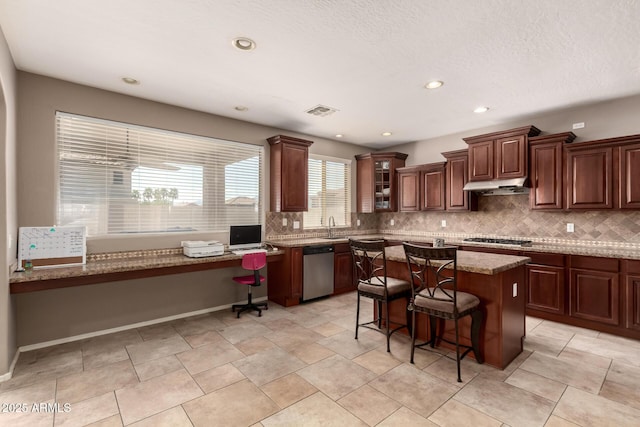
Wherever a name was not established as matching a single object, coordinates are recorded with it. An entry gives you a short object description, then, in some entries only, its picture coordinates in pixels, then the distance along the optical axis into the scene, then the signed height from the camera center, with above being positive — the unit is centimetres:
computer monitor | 441 -32
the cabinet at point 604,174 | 349 +49
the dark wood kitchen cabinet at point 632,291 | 328 -83
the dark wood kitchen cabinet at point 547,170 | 398 +60
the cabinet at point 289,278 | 452 -94
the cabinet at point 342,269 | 512 -92
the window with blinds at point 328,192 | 574 +45
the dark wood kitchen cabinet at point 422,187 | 535 +50
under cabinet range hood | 424 +41
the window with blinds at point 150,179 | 344 +47
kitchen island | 269 -79
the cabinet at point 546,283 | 376 -86
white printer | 381 -42
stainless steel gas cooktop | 437 -39
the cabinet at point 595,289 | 342 -86
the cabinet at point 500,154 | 423 +89
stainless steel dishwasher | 467 -88
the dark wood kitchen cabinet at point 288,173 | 481 +68
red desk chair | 392 -81
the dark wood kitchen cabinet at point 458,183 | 497 +54
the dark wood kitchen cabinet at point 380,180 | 605 +69
